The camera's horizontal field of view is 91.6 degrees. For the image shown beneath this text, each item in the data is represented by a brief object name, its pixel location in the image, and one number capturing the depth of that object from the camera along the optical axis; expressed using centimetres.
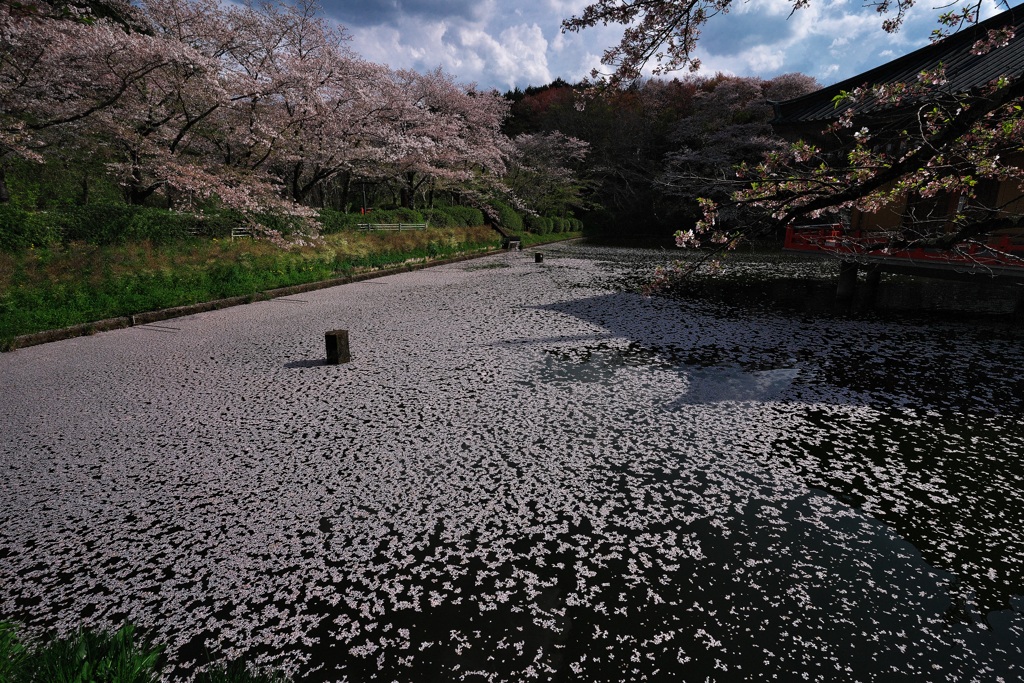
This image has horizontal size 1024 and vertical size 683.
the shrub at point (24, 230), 743
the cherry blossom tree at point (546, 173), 2811
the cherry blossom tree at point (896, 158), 164
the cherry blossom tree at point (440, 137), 1812
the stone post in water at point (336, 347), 527
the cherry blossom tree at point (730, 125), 2653
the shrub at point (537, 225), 2798
